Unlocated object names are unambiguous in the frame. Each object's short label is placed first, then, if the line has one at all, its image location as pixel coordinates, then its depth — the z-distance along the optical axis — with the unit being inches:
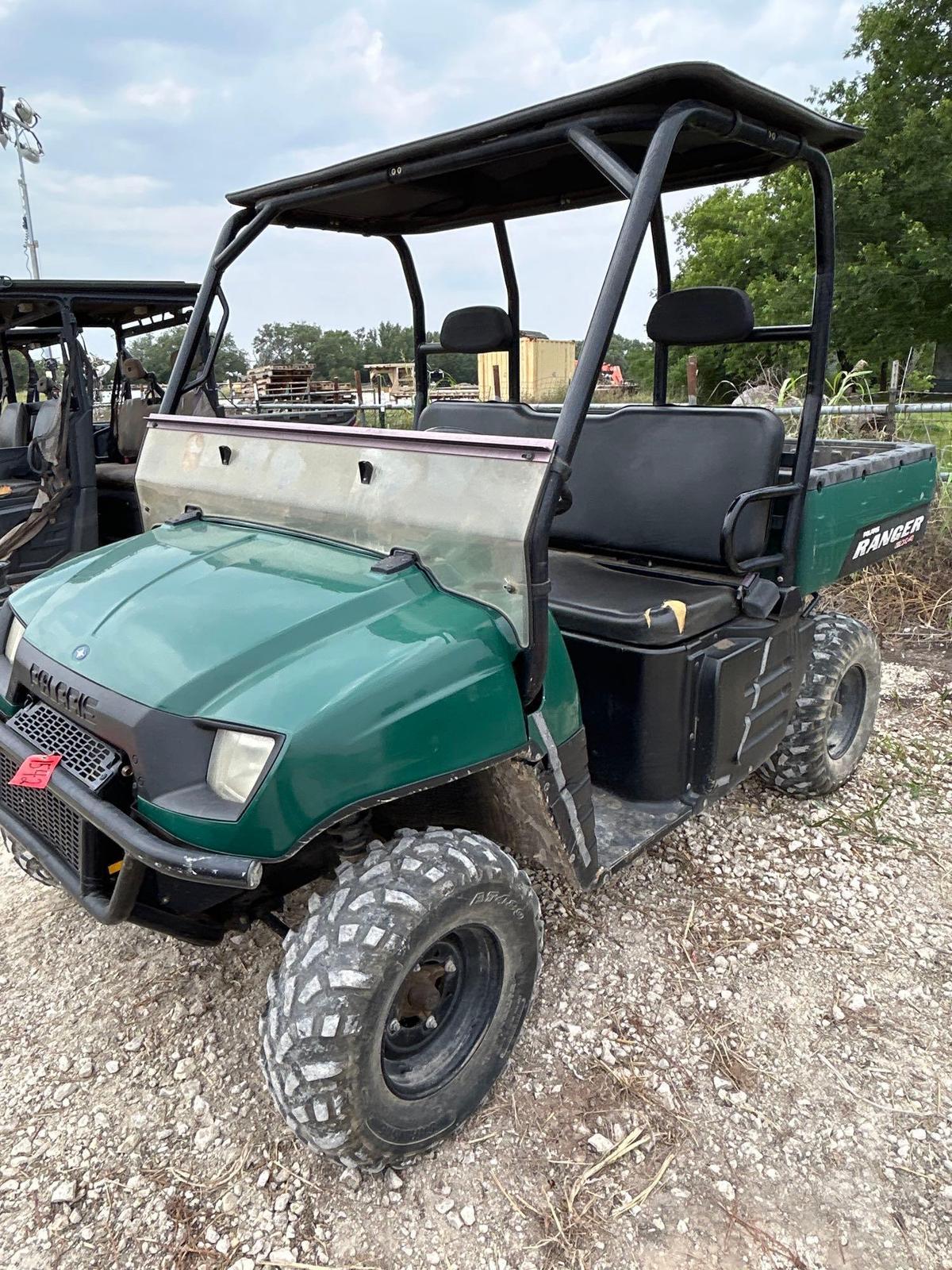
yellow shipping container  595.5
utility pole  375.2
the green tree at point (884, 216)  657.0
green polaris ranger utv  63.8
